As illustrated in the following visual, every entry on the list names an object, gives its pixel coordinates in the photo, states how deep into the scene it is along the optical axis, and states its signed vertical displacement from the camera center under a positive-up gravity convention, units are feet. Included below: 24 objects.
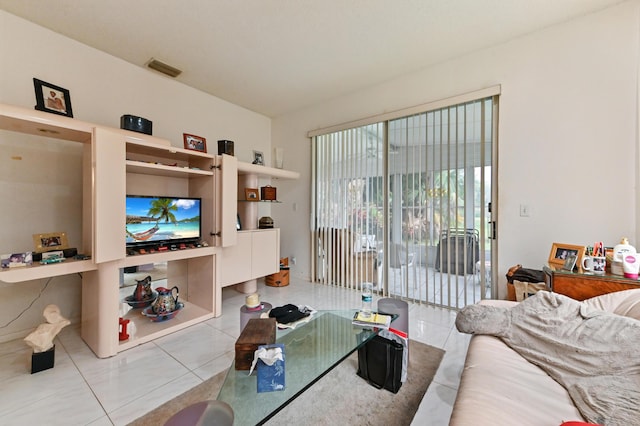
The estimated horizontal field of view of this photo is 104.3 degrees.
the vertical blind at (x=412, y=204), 8.80 +0.31
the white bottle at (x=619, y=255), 5.49 -0.94
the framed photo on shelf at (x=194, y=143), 8.93 +2.53
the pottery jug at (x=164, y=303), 7.97 -2.98
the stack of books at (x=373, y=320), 5.35 -2.40
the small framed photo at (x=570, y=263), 6.00 -1.23
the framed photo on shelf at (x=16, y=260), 5.36 -1.08
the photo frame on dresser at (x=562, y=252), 6.23 -1.05
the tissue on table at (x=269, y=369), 3.70 -2.40
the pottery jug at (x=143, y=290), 8.36 -2.70
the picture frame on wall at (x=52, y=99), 6.48 +3.09
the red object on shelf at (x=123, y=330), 6.82 -3.29
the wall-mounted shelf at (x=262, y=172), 10.41 +1.83
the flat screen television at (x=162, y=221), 7.48 -0.30
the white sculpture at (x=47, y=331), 5.69 -2.84
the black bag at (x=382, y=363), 5.08 -3.20
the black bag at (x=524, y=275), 6.90 -1.78
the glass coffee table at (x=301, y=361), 3.38 -2.65
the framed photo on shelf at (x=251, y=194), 10.90 +0.77
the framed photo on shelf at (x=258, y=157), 12.23 +2.80
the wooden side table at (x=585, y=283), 5.19 -1.55
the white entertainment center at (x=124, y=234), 6.12 -0.56
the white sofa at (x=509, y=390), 2.92 -2.40
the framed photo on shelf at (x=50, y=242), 6.21 -0.80
